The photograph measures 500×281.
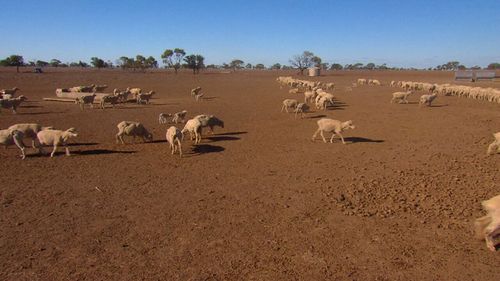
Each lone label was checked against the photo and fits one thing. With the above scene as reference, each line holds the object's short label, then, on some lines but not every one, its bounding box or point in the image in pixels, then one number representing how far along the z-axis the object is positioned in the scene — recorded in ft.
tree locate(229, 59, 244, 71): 552.41
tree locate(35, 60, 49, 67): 458.29
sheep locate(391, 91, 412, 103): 97.96
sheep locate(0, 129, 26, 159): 40.98
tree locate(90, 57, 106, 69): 366.22
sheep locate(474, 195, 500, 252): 20.71
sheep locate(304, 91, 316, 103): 99.19
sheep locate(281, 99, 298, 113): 79.87
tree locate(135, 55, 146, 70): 360.07
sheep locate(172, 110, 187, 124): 65.79
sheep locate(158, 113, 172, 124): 65.62
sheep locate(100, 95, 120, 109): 90.12
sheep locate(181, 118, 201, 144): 48.47
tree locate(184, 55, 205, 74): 349.41
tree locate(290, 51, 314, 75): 375.94
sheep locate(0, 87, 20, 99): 87.47
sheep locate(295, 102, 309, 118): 73.30
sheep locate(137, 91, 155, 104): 97.91
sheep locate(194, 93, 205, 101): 108.66
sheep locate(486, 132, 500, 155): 40.24
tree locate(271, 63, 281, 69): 616.80
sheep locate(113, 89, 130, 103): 100.88
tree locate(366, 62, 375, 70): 572.01
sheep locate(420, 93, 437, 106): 88.83
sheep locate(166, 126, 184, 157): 42.86
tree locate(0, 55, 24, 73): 305.94
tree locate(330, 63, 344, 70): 554.38
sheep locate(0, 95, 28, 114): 76.22
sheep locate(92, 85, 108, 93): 119.23
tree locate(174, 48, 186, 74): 376.56
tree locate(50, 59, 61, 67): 472.32
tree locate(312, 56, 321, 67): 383.61
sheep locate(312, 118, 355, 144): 47.56
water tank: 303.48
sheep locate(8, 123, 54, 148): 44.52
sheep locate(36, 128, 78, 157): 42.31
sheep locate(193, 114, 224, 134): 54.19
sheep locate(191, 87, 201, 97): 121.87
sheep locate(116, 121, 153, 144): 48.39
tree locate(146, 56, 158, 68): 378.65
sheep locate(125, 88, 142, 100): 113.02
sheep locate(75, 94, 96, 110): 86.94
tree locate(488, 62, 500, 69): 434.63
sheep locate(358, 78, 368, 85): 194.52
